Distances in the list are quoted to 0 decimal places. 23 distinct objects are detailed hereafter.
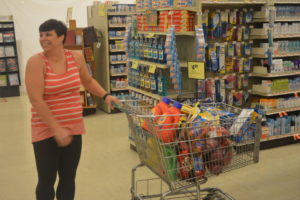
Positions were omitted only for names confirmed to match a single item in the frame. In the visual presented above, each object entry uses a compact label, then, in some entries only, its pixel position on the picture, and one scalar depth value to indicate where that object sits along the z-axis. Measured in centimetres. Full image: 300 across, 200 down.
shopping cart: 254
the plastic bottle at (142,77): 500
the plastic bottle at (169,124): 252
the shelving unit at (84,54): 727
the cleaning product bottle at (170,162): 254
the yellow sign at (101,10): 742
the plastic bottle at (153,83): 470
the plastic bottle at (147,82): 486
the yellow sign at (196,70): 389
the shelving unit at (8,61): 956
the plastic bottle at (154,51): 460
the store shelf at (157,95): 454
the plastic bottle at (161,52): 447
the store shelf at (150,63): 443
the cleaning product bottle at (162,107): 280
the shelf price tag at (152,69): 457
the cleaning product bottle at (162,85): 455
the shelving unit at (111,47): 748
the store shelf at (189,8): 426
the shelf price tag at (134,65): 507
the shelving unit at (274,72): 501
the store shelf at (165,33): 428
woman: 235
